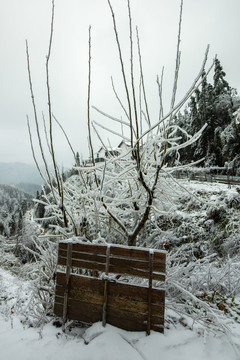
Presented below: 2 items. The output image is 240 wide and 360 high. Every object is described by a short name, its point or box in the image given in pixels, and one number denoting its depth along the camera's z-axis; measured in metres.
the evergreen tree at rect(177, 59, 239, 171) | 24.09
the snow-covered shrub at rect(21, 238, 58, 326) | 2.97
